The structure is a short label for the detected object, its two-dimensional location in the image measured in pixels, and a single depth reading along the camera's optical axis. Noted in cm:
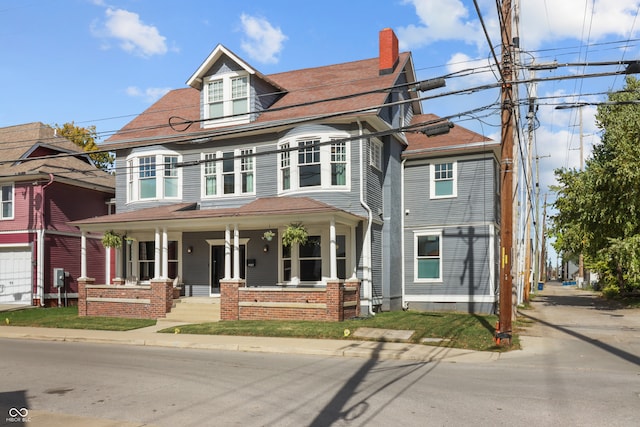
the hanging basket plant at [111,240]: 2184
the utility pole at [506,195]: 1365
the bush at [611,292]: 3444
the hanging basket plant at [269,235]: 1947
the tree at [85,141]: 4125
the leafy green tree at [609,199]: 2334
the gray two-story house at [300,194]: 2006
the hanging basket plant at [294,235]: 1872
